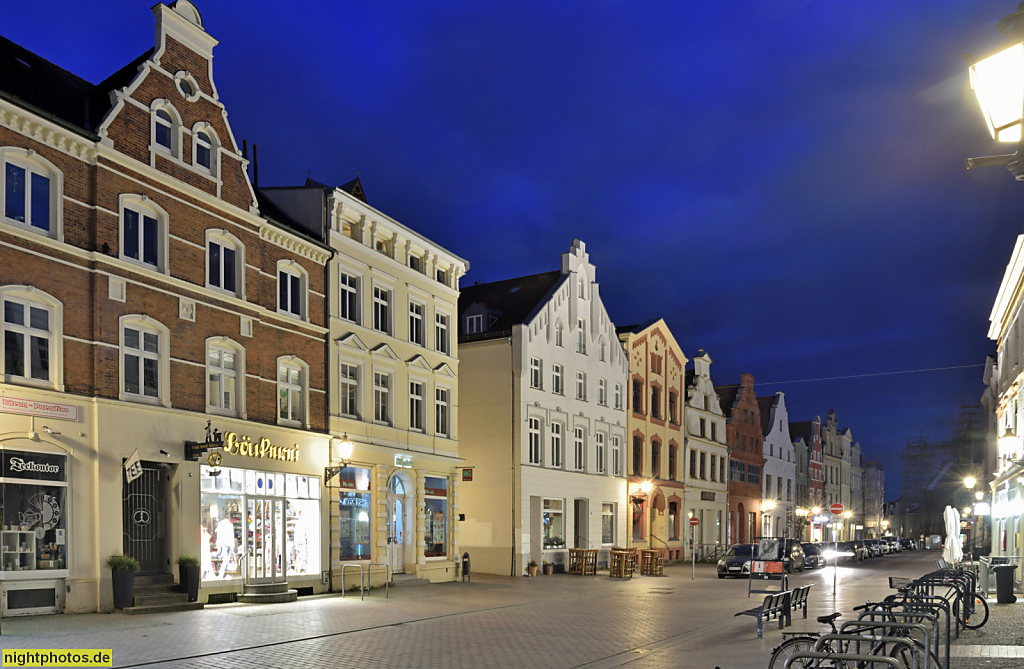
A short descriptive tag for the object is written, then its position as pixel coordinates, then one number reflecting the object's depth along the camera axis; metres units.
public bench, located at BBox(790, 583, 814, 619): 19.80
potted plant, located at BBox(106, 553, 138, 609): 19.25
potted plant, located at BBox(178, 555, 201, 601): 21.23
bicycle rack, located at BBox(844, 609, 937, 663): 9.90
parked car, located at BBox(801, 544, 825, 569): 45.50
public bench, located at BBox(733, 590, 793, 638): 17.30
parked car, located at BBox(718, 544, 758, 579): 36.84
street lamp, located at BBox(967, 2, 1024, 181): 5.14
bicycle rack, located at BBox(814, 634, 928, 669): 7.47
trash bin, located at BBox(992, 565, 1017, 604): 23.77
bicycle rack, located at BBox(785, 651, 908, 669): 6.41
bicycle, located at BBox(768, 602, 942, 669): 8.91
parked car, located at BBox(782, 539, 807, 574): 42.15
